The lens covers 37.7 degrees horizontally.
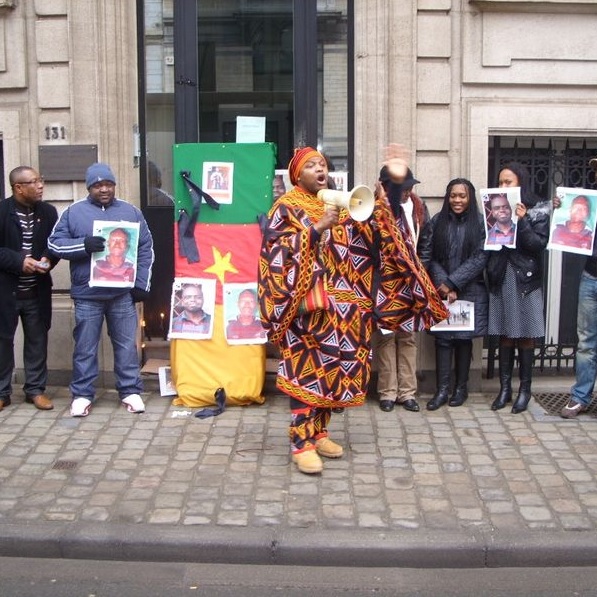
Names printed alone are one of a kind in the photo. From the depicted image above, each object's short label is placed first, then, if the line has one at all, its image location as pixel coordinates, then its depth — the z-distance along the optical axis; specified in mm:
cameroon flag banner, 6719
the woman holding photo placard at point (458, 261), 6566
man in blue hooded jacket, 6441
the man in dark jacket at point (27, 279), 6484
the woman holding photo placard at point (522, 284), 6391
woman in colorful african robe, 5109
